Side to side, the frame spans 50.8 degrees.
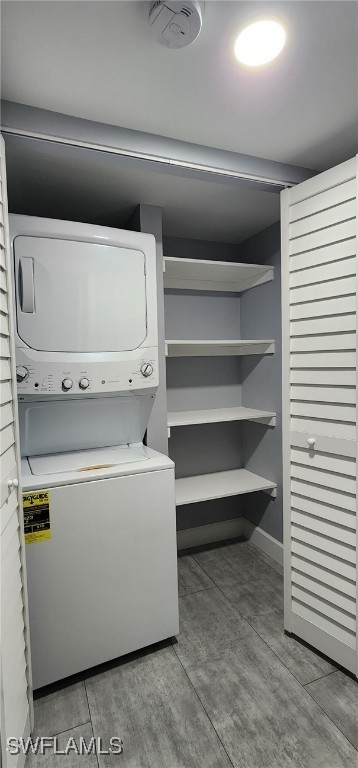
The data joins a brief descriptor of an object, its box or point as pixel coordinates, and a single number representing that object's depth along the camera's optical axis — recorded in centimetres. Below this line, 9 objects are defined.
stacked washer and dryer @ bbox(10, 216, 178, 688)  158
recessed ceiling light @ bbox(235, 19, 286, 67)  105
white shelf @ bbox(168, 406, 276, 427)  241
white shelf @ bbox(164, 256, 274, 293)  237
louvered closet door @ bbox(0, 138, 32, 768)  111
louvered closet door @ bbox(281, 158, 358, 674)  156
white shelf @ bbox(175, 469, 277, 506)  244
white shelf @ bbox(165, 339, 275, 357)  239
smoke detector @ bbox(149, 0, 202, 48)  94
